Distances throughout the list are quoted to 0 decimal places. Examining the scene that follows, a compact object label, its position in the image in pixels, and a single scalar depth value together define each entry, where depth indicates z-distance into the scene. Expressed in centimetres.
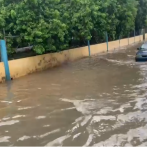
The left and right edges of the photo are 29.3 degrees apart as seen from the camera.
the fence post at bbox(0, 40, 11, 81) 1309
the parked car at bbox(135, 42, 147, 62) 1769
